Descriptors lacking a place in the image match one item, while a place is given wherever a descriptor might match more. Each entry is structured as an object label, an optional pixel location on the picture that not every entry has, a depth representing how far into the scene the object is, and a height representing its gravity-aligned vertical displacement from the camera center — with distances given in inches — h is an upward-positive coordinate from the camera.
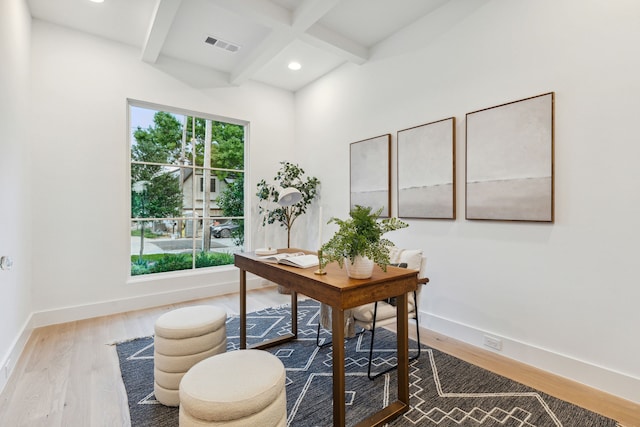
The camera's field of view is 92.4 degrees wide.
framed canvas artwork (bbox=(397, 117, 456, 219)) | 112.3 +16.0
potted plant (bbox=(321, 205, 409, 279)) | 65.6 -7.4
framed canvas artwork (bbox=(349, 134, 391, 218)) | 136.3 +18.1
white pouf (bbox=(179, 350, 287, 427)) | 48.4 -30.1
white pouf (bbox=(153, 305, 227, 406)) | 72.7 -33.5
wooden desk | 60.1 -17.7
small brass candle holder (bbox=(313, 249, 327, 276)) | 69.1 -12.4
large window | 149.9 +11.2
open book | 79.0 -13.3
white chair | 85.5 -28.1
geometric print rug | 68.0 -45.9
